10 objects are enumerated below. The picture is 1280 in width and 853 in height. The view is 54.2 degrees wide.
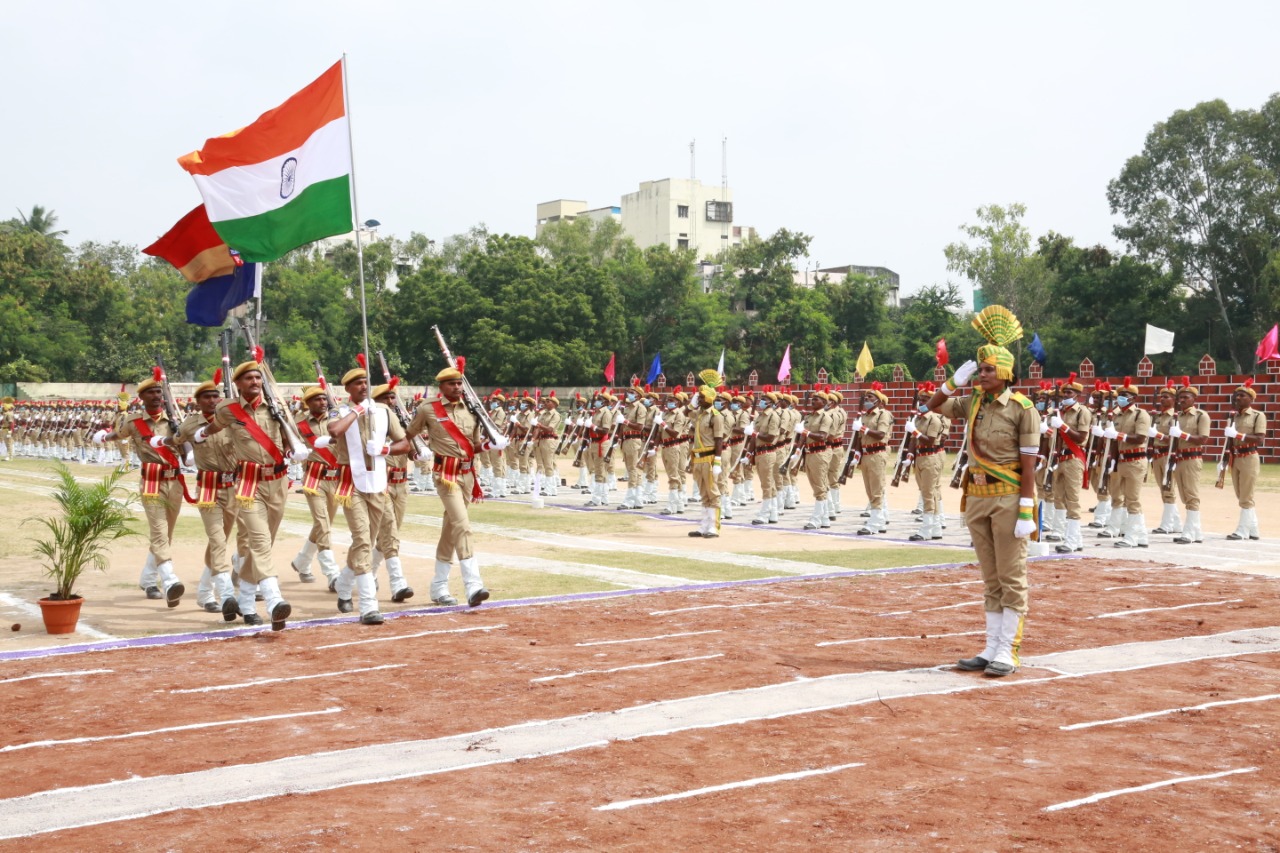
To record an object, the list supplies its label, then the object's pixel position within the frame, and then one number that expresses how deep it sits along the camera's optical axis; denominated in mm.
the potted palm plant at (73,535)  10547
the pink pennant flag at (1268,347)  29859
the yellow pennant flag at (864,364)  35684
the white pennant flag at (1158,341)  35062
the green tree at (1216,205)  46062
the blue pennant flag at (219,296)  15172
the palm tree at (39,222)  76750
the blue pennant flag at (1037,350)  30812
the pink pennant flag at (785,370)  38500
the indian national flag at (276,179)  14344
